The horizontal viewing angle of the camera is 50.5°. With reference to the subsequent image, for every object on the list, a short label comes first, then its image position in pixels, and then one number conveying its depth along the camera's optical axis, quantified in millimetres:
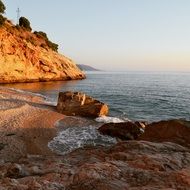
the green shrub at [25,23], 75038
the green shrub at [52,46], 78326
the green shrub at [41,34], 75531
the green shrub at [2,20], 52867
